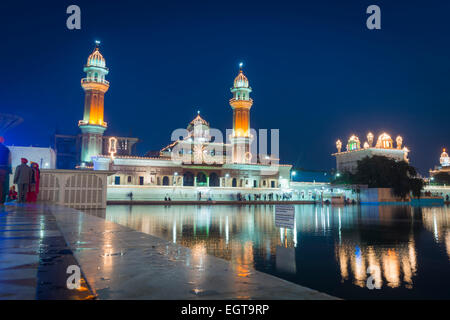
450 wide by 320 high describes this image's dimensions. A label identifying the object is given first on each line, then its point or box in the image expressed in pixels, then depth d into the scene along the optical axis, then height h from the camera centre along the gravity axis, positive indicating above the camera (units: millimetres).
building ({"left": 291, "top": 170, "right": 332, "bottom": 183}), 78775 +2814
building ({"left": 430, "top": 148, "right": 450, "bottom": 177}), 92938 +6441
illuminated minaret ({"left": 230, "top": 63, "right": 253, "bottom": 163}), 59500 +11872
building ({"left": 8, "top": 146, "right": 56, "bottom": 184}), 27700 +2804
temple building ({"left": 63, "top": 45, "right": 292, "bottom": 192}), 48469 +5492
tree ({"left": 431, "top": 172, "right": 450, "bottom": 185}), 80862 +2449
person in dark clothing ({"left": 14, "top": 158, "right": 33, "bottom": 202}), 13094 +473
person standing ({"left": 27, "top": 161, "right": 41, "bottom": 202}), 13810 +96
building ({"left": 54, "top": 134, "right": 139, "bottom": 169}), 60156 +7118
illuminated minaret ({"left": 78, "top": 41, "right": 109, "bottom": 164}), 48781 +11571
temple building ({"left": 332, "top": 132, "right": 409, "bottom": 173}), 71750 +8054
